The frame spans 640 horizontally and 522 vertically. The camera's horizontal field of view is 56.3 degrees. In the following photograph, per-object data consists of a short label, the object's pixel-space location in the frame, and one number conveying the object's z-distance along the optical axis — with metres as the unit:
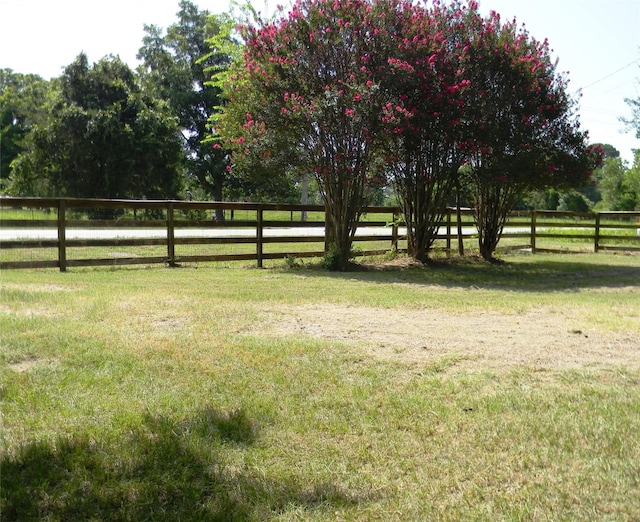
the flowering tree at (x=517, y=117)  12.85
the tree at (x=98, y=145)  29.69
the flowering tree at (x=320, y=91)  11.70
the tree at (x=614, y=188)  45.42
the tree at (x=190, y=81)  38.72
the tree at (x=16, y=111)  41.97
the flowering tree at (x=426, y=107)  11.80
